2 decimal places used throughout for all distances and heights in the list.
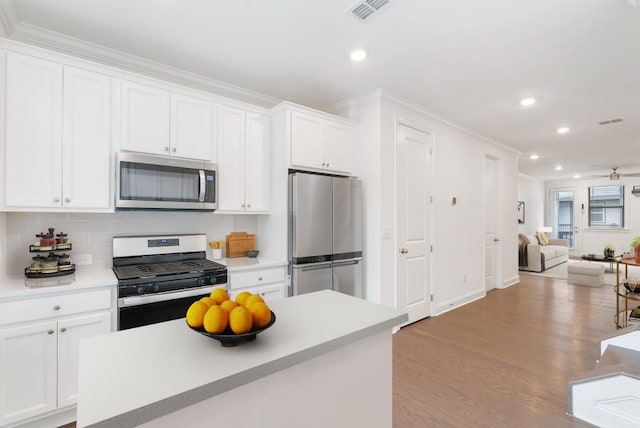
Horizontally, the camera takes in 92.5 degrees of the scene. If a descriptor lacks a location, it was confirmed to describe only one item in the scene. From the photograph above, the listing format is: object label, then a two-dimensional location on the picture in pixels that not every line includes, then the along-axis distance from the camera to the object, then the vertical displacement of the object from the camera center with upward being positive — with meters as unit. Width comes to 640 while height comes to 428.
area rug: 6.34 -1.32
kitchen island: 0.76 -0.44
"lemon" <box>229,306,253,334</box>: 0.93 -0.32
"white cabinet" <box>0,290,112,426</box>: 1.76 -0.82
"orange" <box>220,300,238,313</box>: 0.98 -0.30
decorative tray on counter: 1.99 -0.38
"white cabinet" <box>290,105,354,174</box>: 3.04 +0.78
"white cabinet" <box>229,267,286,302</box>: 2.62 -0.59
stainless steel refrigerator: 2.91 -0.18
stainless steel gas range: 2.08 -0.44
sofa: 7.32 -0.96
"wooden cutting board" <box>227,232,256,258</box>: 3.19 -0.30
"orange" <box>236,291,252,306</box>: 1.09 -0.30
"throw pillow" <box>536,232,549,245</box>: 8.57 -0.62
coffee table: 6.12 -0.92
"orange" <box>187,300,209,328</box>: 0.96 -0.31
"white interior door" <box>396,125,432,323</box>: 3.66 -0.08
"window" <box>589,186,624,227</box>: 9.32 +0.33
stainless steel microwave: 2.30 +0.26
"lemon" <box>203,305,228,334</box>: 0.92 -0.32
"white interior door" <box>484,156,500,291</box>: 5.44 -0.14
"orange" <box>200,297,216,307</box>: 1.02 -0.29
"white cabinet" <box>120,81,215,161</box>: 2.35 +0.76
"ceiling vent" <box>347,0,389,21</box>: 1.95 +1.36
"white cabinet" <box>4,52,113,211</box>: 1.95 +0.53
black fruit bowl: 0.92 -0.36
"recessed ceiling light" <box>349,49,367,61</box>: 2.54 +1.36
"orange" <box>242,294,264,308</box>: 1.02 -0.29
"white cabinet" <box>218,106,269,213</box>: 2.85 +0.53
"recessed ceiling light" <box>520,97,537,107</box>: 3.57 +1.36
